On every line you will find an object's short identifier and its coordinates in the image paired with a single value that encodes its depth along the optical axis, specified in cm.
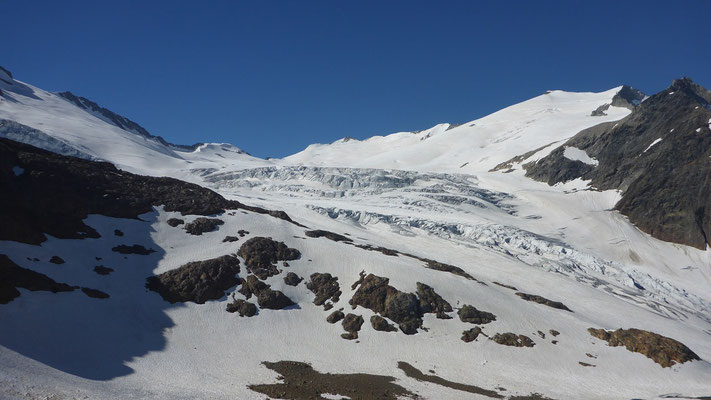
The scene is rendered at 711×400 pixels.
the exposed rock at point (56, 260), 4988
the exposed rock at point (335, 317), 5338
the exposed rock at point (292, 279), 5970
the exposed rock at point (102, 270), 5300
